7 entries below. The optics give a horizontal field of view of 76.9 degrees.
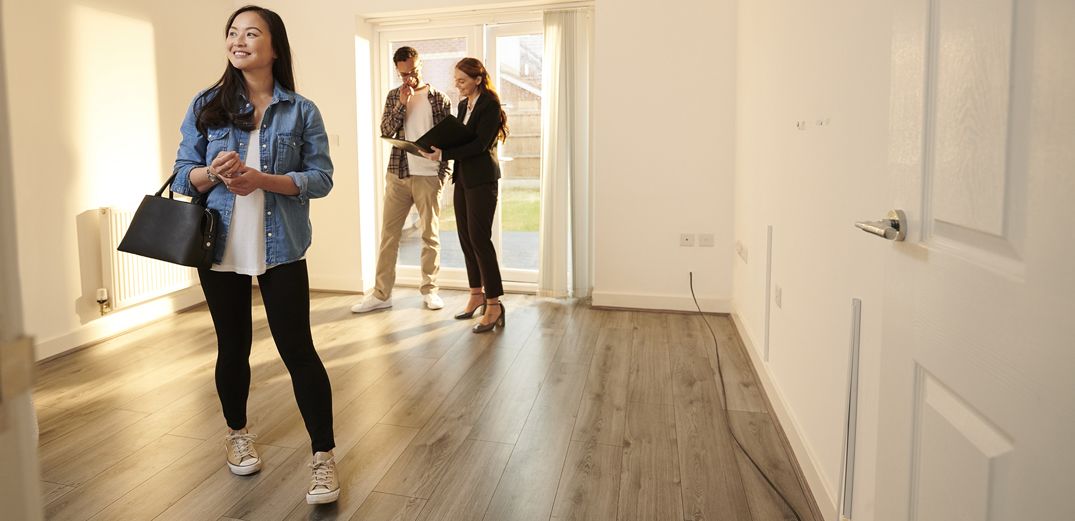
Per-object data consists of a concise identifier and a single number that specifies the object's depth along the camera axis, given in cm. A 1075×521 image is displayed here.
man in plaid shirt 411
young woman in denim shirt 182
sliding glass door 481
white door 67
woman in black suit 362
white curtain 452
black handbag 174
